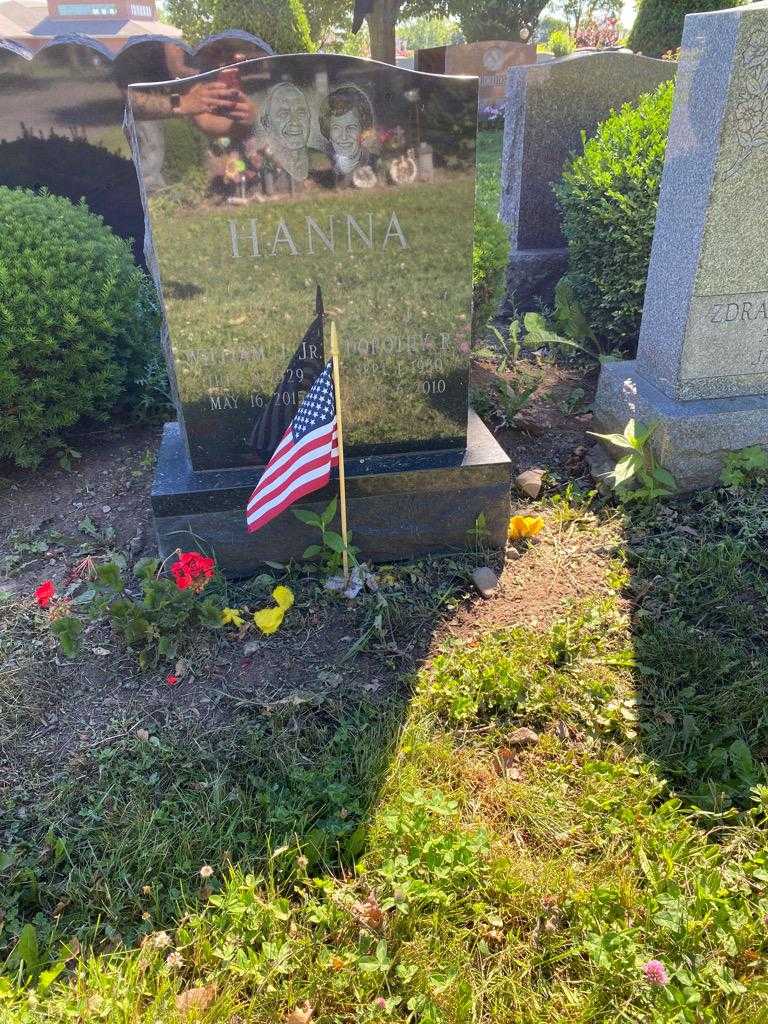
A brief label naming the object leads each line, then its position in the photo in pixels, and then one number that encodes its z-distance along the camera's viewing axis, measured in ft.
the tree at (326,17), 64.23
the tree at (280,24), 33.04
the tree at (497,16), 98.37
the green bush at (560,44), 70.08
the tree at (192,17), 41.11
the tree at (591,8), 156.76
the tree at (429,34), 195.96
